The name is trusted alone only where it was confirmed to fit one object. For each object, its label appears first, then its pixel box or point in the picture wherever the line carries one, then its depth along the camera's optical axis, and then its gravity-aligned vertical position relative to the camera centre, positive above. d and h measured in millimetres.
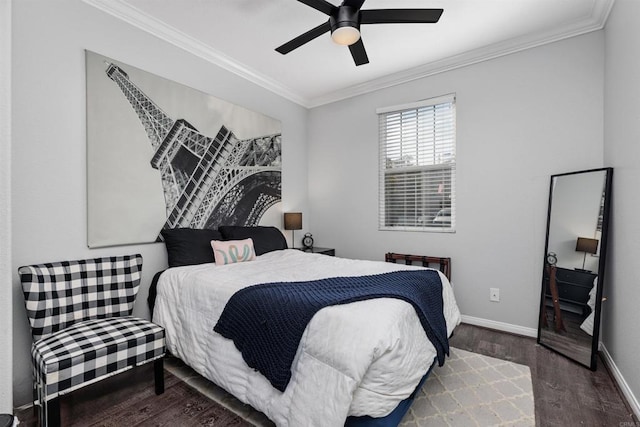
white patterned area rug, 1720 -1185
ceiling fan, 1911 +1244
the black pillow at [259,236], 3071 -280
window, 3346 +512
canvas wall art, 2305 +477
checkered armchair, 1585 -746
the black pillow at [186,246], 2564 -324
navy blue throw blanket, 1487 -554
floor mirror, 2281 -433
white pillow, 2633 -373
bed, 1307 -736
